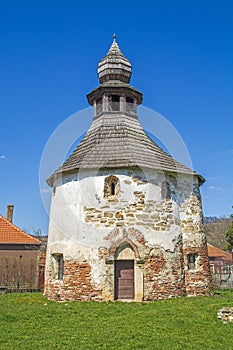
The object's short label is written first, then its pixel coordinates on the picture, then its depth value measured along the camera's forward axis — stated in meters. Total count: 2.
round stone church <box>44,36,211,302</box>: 11.88
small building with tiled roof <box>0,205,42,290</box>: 16.81
